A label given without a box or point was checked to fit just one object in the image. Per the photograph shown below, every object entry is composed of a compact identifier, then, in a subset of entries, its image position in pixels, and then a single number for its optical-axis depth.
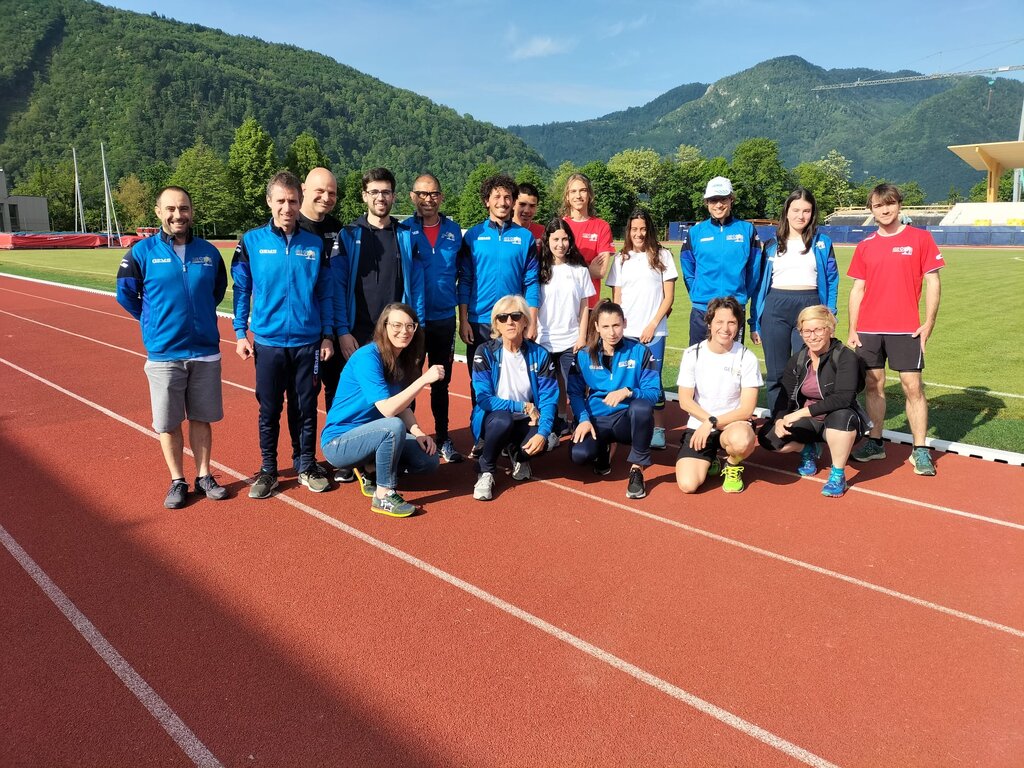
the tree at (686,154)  97.17
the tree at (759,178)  71.56
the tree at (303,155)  71.75
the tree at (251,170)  64.38
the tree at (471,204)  69.75
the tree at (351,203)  71.75
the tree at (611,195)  69.50
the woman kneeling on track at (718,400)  4.93
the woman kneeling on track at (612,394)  5.03
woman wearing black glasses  4.97
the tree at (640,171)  73.56
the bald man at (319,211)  4.78
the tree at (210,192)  61.00
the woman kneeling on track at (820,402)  4.94
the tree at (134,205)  69.25
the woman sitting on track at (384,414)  4.53
